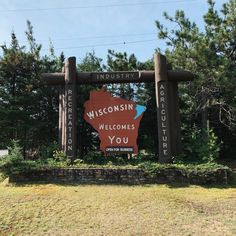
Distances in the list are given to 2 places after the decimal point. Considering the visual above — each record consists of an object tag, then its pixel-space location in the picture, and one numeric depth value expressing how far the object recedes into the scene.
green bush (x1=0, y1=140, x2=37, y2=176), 10.43
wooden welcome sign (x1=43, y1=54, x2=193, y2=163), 11.84
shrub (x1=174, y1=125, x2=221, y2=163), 11.63
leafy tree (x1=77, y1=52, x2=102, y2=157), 15.31
